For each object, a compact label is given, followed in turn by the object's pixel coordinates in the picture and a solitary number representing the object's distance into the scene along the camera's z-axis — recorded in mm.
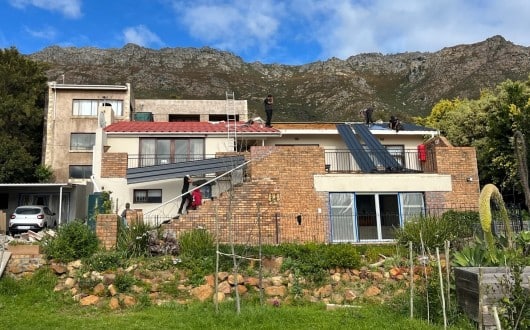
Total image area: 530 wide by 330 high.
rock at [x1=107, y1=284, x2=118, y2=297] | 12242
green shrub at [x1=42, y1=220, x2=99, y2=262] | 13742
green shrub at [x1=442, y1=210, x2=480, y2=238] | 15578
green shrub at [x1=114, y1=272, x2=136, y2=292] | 12438
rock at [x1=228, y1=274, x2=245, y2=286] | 12852
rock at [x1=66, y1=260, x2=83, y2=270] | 13391
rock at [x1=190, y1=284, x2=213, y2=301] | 12281
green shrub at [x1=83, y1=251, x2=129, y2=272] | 13211
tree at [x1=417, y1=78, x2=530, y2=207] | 24859
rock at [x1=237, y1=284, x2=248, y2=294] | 12656
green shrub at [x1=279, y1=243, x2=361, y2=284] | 13414
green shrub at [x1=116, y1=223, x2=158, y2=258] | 14307
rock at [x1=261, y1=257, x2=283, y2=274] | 13797
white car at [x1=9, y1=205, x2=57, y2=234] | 24531
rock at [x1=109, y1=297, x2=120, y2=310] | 11603
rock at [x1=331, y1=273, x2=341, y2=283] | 13305
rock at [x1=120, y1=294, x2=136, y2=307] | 11810
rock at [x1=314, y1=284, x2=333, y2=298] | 12664
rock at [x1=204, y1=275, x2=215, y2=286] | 12793
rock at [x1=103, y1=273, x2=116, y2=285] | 12625
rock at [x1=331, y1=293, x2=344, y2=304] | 12359
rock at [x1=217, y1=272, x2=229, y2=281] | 12948
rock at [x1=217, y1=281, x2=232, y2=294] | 12539
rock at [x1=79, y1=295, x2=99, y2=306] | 11852
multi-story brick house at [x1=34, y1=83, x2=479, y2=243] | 18609
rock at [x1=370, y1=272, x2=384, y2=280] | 13523
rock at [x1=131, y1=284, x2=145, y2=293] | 12422
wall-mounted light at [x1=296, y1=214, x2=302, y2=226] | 18362
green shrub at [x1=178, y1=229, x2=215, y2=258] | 14062
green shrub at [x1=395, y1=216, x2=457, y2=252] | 14992
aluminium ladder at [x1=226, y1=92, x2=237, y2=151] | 23609
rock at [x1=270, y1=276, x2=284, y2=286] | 13013
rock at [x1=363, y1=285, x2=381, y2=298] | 12641
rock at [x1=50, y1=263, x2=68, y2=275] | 13359
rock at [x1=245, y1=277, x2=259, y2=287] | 12930
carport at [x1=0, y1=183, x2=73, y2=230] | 30734
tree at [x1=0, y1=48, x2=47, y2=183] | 37688
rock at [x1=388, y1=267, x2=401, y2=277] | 13641
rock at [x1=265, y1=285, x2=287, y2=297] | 12559
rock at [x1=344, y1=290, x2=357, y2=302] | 12445
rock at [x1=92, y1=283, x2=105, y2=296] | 12281
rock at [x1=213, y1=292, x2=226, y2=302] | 12047
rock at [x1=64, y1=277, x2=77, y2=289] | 12758
